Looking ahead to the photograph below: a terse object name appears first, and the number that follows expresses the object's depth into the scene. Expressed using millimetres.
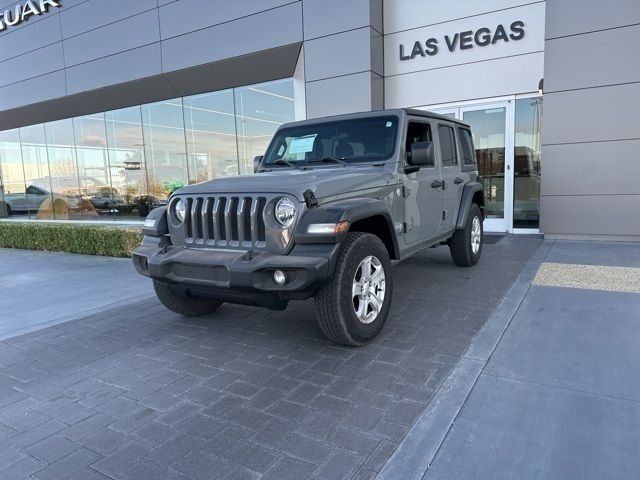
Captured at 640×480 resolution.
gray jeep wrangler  3312
